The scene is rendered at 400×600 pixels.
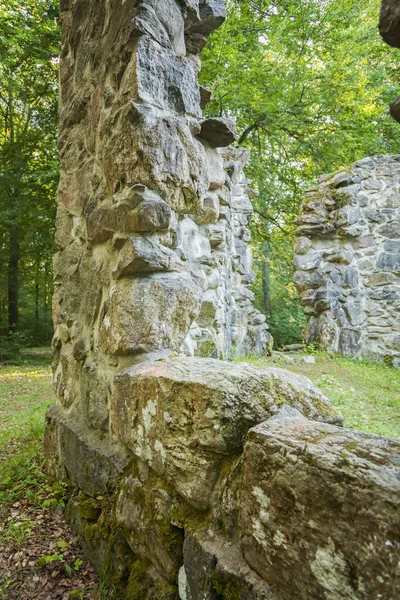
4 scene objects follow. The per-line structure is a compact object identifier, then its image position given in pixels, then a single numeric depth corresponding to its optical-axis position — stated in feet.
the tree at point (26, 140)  27.20
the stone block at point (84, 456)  6.26
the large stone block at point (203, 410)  4.19
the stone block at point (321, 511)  2.59
